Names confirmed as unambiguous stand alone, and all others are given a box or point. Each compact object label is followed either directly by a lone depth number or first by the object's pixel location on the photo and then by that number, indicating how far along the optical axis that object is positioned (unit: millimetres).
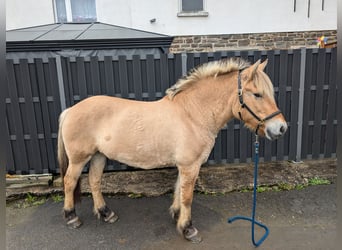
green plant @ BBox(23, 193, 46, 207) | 3517
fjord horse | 2596
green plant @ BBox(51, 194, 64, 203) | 3594
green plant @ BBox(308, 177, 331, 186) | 3791
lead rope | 2637
